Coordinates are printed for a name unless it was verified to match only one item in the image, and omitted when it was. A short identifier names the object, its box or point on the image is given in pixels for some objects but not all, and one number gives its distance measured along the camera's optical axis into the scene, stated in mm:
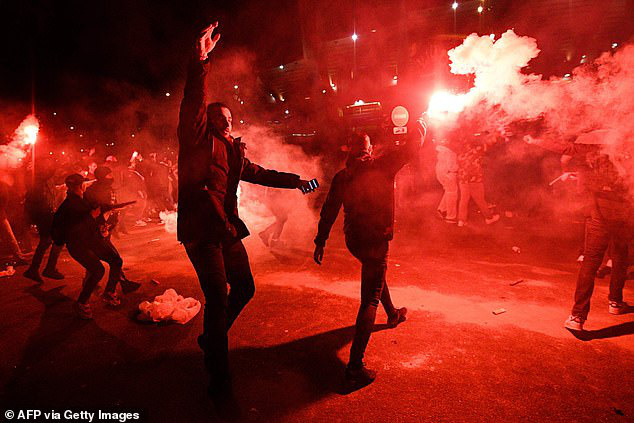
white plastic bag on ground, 3988
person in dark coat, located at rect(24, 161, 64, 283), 7422
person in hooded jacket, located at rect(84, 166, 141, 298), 4582
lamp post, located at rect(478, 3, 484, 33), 12594
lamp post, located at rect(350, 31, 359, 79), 15789
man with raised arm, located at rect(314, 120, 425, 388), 2822
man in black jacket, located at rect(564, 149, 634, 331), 3510
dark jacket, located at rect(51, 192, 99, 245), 4379
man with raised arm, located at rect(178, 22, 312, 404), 2416
